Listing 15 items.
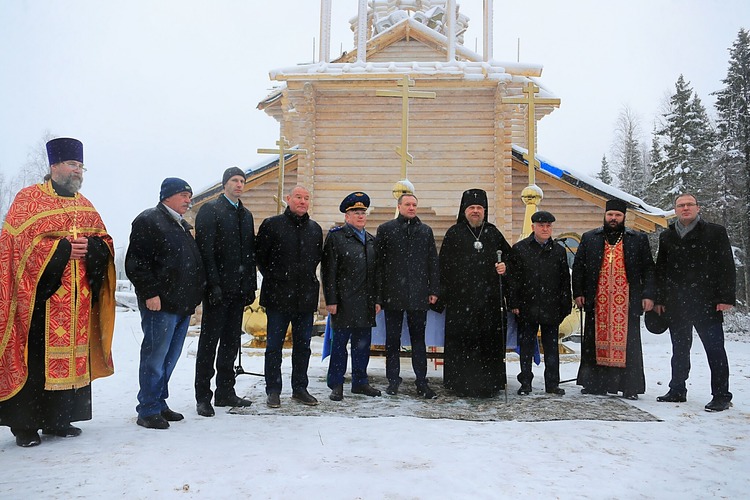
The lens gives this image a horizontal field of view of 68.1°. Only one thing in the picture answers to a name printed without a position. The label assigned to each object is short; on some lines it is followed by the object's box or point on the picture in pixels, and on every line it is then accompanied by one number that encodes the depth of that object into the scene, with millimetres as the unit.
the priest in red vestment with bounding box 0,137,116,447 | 3619
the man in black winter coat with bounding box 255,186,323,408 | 4812
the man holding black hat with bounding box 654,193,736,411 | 5071
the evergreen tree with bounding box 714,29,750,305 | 20198
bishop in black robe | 5324
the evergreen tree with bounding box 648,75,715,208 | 23516
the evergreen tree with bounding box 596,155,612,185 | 36119
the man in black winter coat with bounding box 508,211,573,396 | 5457
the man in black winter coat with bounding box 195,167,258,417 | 4512
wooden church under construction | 10836
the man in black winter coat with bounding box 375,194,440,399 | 5188
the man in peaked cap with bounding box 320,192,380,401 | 5066
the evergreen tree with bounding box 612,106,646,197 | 32812
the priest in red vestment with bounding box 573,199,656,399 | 5414
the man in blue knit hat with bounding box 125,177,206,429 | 4047
